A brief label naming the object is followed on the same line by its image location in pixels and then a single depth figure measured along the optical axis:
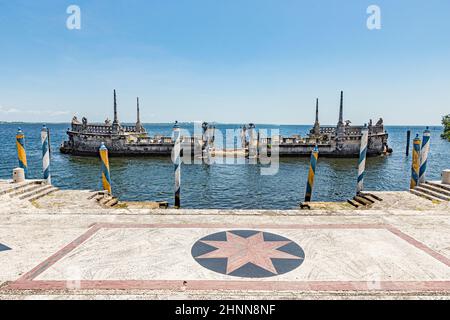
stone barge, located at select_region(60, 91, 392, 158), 37.50
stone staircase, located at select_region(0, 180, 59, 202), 10.86
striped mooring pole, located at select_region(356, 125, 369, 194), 13.31
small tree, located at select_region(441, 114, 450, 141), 34.98
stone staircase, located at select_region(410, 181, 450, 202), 11.22
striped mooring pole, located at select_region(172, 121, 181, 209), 13.44
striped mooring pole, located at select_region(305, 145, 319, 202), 14.34
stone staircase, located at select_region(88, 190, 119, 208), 11.57
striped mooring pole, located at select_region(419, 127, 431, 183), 12.61
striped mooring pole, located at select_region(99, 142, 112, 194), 13.05
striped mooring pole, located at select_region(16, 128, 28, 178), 13.11
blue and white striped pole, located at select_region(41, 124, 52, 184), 13.12
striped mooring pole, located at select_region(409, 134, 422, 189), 13.26
